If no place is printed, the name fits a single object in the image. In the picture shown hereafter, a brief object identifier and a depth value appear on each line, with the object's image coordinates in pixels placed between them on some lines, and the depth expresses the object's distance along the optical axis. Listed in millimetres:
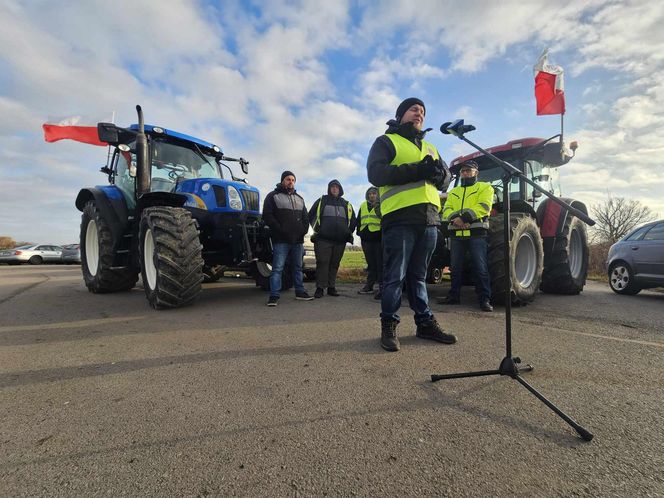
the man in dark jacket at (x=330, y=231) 5621
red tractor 4430
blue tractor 4090
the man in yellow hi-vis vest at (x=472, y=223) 4285
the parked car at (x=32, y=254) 20906
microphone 2104
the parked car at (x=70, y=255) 21178
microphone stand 2005
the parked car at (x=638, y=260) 5801
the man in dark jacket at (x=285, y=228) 4902
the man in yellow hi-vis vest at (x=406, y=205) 2729
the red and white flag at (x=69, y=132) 6215
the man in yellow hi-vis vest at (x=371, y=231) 5715
